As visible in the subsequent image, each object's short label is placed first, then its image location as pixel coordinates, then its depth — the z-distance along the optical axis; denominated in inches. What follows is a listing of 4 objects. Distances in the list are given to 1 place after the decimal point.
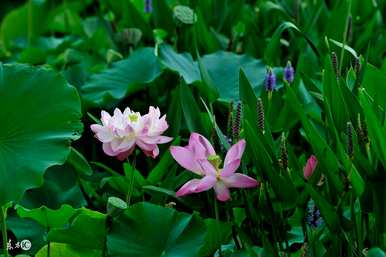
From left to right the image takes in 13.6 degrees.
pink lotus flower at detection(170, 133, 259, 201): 142.0
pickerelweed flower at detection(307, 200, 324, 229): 150.8
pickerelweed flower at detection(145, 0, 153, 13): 205.4
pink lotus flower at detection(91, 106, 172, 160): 143.2
